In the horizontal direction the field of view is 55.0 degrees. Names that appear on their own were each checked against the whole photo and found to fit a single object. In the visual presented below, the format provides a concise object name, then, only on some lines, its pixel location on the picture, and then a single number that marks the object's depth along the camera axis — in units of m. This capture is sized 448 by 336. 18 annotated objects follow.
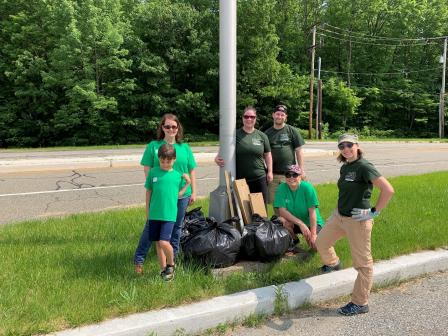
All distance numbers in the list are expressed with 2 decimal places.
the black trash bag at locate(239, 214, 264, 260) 4.47
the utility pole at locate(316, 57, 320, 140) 38.53
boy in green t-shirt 4.07
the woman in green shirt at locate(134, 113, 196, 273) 4.33
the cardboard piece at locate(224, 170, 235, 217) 5.01
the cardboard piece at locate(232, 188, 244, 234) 4.80
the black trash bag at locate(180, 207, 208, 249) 4.74
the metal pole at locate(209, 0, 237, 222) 4.90
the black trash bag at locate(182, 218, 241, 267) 4.27
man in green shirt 5.60
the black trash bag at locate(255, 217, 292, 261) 4.43
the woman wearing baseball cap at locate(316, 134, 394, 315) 3.79
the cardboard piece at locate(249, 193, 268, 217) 5.07
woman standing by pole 5.27
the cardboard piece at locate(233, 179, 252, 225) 5.03
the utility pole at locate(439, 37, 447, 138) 44.50
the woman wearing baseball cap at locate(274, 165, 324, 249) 4.90
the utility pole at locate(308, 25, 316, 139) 36.45
